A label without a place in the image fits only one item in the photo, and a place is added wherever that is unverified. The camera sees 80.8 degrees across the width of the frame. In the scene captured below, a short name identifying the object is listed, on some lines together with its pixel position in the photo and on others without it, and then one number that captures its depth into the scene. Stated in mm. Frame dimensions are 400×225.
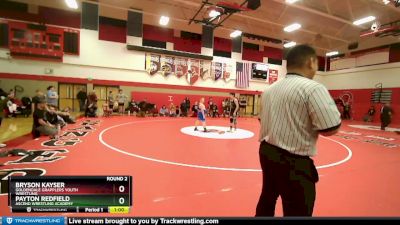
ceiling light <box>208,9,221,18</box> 14284
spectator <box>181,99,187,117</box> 17422
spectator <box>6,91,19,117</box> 11019
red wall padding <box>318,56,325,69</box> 24545
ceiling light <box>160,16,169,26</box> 16044
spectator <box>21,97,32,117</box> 11984
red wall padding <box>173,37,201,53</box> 18578
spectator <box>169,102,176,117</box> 16820
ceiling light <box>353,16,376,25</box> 13539
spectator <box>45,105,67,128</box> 7288
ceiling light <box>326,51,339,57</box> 21656
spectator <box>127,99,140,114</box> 16219
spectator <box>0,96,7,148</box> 5846
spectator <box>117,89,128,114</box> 15368
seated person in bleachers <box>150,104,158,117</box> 16748
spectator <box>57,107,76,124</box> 9541
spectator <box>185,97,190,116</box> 17559
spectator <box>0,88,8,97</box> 12197
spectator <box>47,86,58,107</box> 11022
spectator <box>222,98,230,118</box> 19281
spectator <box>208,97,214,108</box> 18719
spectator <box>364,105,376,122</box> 18969
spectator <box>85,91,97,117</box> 13203
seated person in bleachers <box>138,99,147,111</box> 16375
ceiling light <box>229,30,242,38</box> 17694
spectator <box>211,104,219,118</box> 18469
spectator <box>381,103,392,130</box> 12703
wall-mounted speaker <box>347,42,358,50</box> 19997
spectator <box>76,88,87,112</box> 15062
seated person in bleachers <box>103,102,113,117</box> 14578
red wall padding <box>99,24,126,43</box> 16141
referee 1469
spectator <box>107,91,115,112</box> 14734
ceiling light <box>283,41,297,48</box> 20172
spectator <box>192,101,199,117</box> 17647
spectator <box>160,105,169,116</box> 16750
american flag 20547
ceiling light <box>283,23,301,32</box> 15984
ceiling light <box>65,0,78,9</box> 12610
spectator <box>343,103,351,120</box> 20688
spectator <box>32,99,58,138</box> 6562
